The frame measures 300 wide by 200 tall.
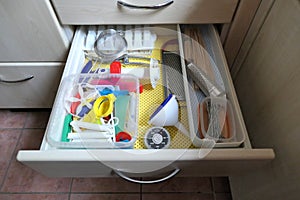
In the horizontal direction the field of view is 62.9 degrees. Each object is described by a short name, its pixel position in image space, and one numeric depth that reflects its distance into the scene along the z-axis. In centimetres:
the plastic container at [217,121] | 58
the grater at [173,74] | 69
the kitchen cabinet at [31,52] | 71
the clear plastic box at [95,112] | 56
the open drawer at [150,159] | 51
